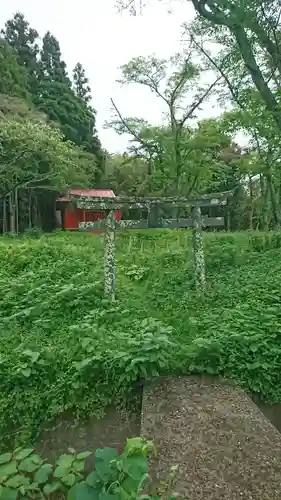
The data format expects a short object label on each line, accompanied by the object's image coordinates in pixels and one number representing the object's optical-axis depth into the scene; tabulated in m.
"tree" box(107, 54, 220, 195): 20.47
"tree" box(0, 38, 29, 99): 21.33
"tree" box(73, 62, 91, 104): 32.28
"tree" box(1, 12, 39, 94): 26.52
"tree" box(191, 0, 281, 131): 6.59
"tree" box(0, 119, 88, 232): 16.80
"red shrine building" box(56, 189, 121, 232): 24.73
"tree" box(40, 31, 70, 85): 27.72
